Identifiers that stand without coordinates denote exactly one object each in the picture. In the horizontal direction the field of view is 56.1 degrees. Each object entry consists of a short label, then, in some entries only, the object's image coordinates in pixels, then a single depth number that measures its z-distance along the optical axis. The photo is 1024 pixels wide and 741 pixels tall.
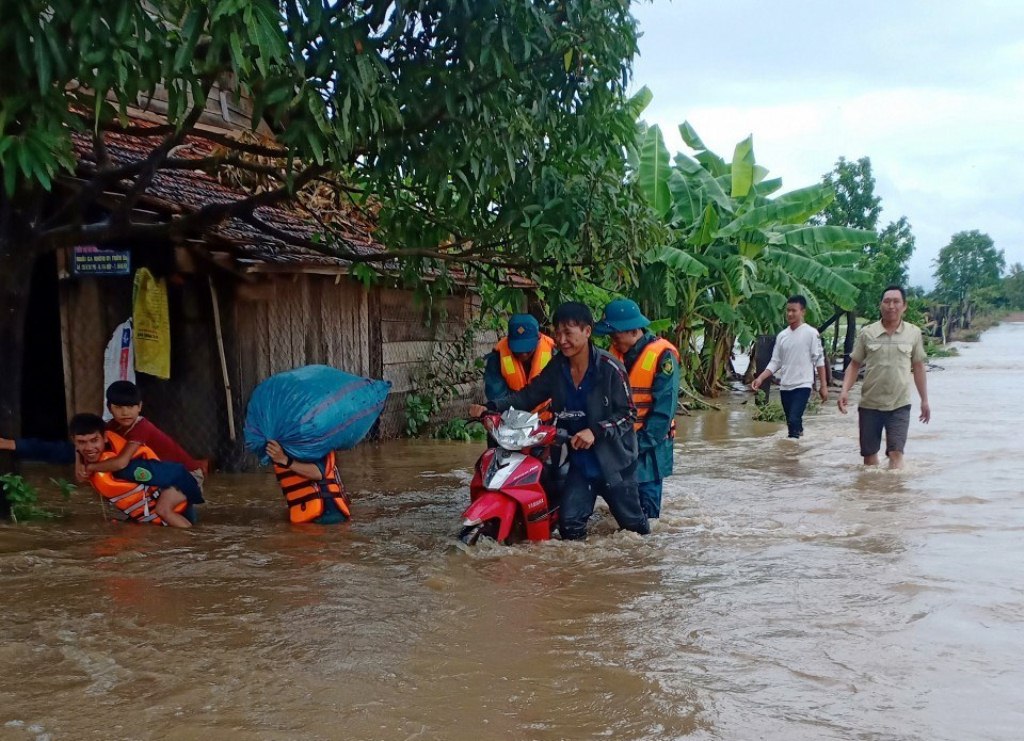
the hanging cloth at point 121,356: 8.82
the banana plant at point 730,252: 16.06
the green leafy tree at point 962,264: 60.66
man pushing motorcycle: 5.89
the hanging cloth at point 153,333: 8.66
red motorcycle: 5.91
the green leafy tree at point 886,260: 22.11
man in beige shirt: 8.67
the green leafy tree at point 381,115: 4.02
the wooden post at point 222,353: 8.91
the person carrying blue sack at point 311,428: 6.47
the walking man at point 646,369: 6.37
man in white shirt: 10.84
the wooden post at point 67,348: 8.82
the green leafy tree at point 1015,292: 79.81
